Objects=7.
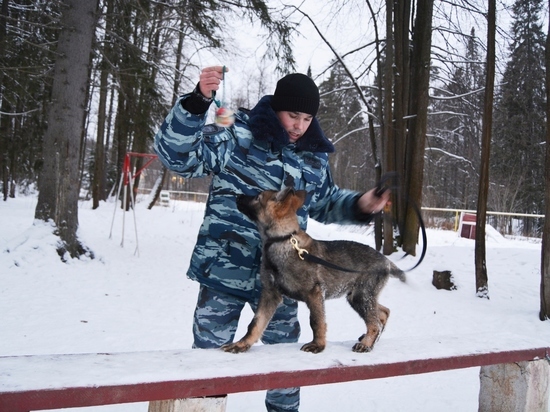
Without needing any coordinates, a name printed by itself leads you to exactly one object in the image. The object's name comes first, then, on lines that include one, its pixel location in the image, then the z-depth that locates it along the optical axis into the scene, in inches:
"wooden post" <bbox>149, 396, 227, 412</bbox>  84.2
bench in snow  72.0
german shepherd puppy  100.3
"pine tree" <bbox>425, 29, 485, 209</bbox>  466.9
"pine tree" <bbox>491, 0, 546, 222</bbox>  954.7
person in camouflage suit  108.3
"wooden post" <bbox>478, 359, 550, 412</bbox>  128.5
